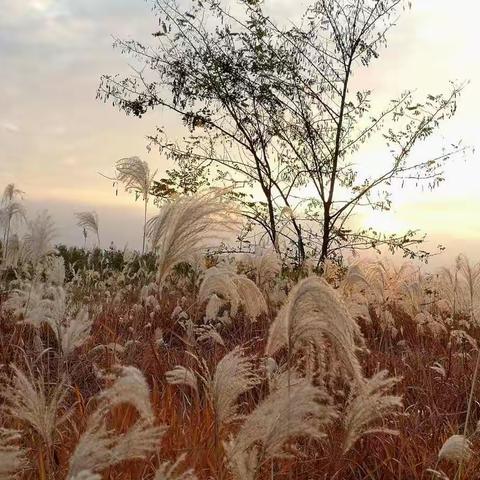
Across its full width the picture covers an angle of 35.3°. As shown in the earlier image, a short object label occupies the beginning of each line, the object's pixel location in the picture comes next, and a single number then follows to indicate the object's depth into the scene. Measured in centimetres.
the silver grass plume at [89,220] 627
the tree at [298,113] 1347
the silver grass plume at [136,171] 490
